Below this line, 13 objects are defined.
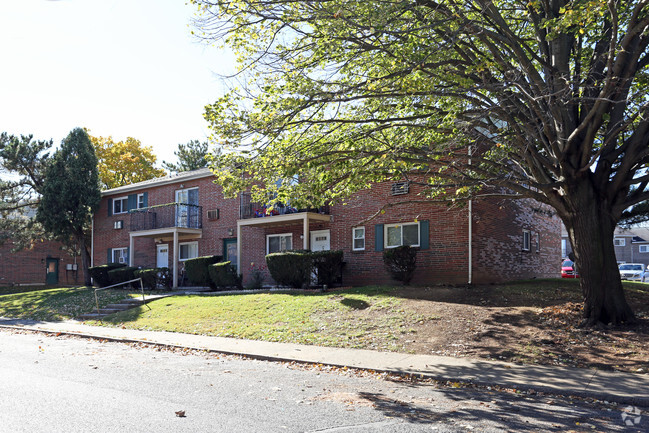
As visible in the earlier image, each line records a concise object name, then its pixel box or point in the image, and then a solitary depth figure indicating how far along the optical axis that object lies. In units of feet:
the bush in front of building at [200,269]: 78.18
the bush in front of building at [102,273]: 90.17
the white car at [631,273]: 120.16
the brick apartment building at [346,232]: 61.98
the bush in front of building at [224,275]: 73.36
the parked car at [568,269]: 96.96
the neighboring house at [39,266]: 120.16
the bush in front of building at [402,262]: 60.90
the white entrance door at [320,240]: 72.74
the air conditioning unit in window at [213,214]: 85.25
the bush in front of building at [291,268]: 63.98
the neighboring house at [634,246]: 186.91
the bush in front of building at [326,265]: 64.08
